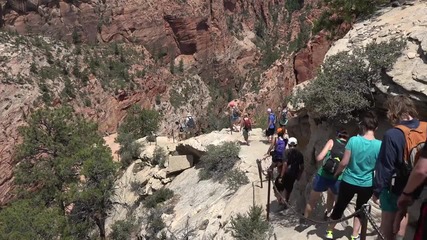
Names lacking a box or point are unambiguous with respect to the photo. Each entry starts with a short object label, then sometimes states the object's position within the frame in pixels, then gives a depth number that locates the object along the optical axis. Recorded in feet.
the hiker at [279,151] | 26.91
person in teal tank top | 15.84
